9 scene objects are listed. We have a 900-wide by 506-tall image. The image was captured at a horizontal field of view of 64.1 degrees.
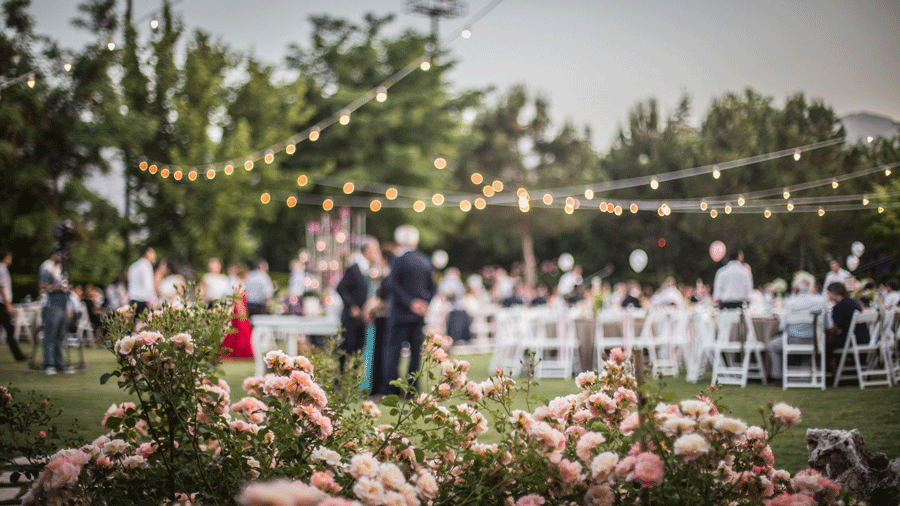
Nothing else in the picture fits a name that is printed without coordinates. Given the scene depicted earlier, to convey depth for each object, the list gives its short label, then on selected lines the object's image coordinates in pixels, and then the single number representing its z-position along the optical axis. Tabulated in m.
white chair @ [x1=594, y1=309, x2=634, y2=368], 8.55
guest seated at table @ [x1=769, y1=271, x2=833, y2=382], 6.64
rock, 2.88
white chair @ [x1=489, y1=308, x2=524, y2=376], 9.05
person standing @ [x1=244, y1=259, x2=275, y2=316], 11.00
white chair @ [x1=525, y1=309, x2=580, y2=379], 8.43
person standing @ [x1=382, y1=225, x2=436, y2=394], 6.79
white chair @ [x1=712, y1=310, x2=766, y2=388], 6.95
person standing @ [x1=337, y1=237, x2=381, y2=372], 6.98
